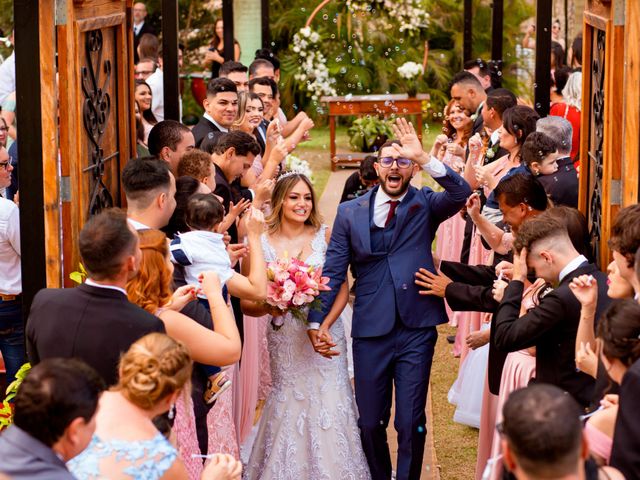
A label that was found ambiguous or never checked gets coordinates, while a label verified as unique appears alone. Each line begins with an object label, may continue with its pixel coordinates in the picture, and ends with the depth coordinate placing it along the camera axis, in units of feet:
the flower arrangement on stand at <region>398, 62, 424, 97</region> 59.52
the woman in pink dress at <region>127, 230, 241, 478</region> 14.89
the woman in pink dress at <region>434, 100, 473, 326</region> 30.76
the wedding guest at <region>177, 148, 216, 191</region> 21.63
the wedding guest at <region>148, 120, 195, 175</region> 23.71
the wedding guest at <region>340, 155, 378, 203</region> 28.53
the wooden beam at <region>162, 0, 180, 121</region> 29.89
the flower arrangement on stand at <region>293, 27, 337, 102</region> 60.64
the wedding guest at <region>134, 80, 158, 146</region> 32.37
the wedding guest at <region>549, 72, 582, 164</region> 32.45
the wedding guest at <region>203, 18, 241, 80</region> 50.70
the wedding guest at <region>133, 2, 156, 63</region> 55.83
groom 20.57
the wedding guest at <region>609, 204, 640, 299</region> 14.24
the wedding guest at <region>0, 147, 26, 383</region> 20.95
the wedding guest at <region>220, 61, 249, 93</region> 36.68
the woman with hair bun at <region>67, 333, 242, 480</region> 11.48
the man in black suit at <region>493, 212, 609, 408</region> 16.08
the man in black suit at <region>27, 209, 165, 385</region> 13.65
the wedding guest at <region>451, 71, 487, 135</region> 33.30
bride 21.43
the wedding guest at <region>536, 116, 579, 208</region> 23.36
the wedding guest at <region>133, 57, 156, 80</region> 41.78
